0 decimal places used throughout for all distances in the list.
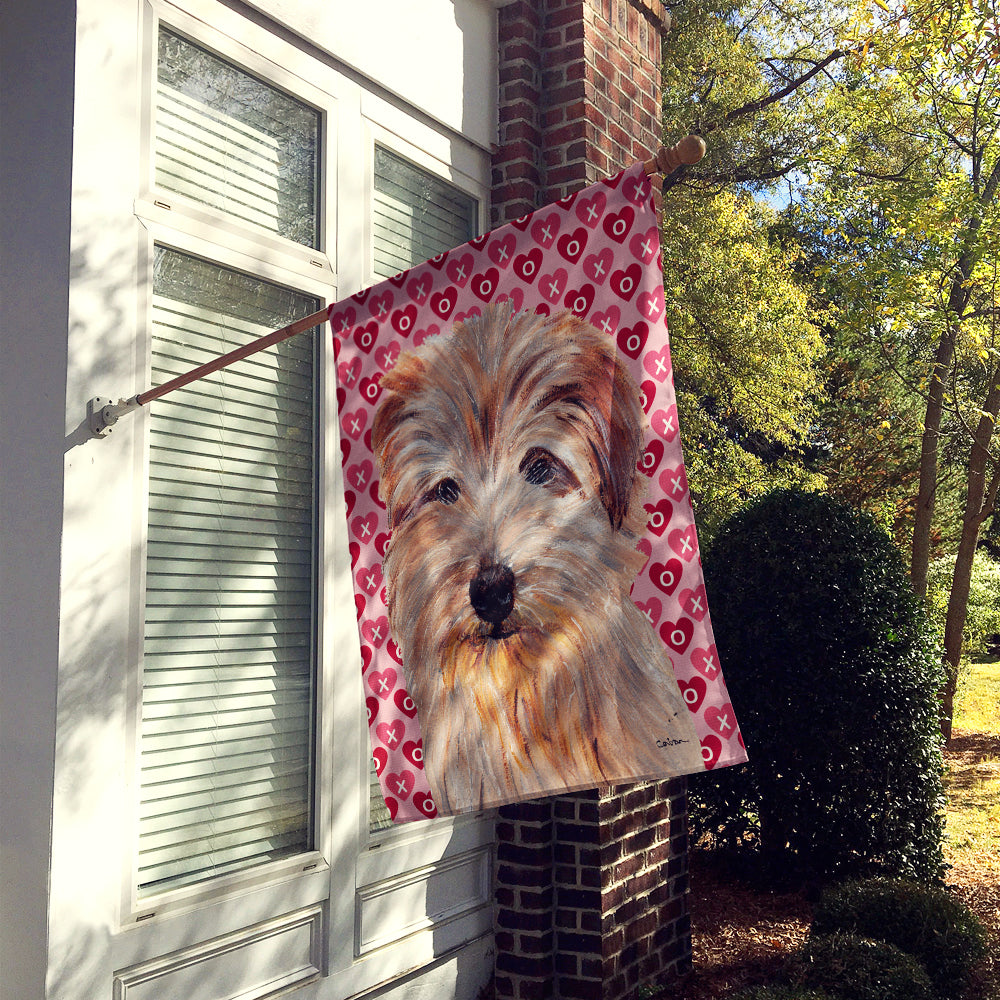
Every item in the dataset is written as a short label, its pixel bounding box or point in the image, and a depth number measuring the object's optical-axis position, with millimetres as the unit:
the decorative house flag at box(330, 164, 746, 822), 2375
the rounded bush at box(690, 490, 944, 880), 5809
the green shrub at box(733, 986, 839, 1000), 3760
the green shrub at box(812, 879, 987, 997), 4426
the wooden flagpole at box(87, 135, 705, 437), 2652
